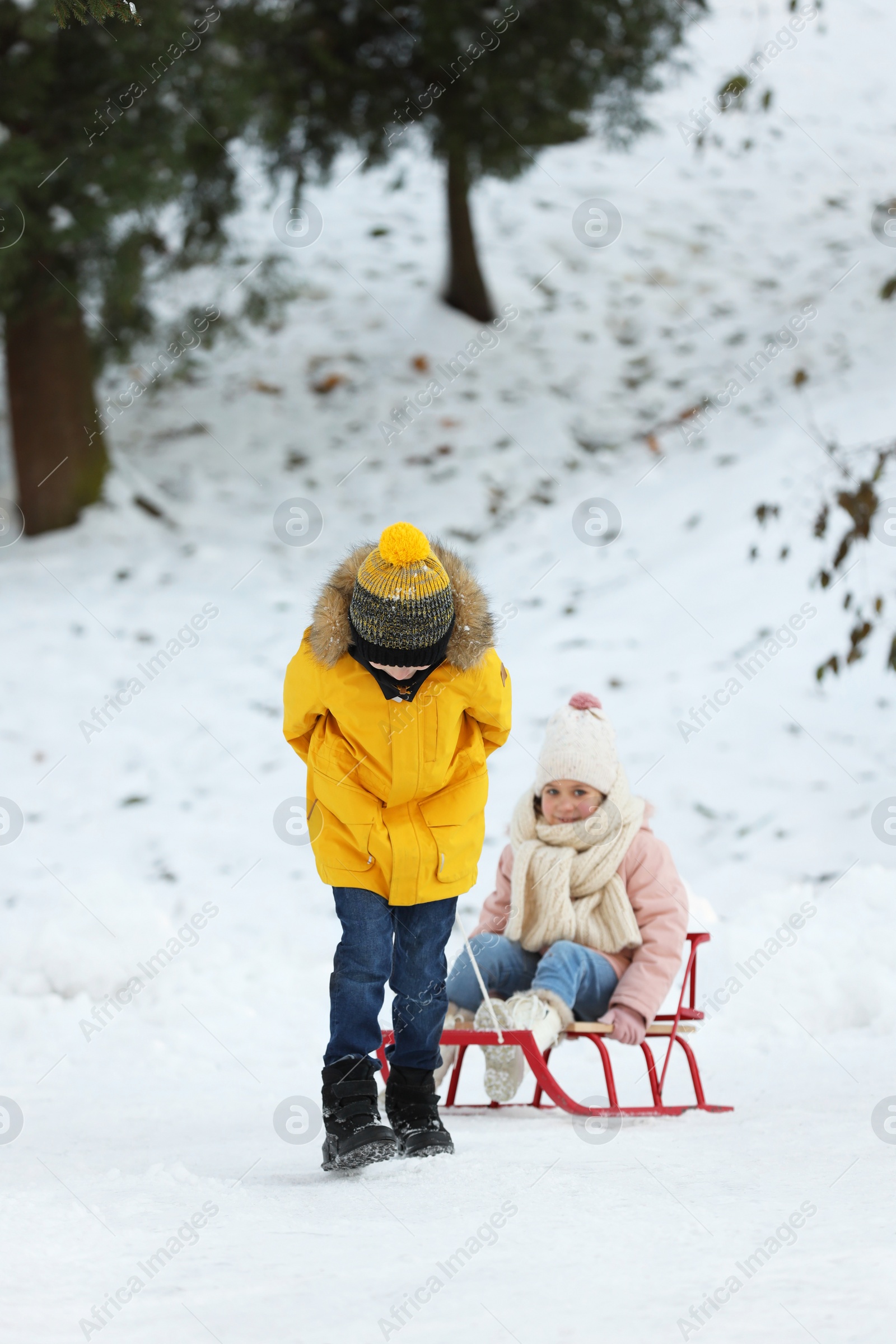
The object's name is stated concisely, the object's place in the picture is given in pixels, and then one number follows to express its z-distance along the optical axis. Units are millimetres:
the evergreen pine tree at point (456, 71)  20328
